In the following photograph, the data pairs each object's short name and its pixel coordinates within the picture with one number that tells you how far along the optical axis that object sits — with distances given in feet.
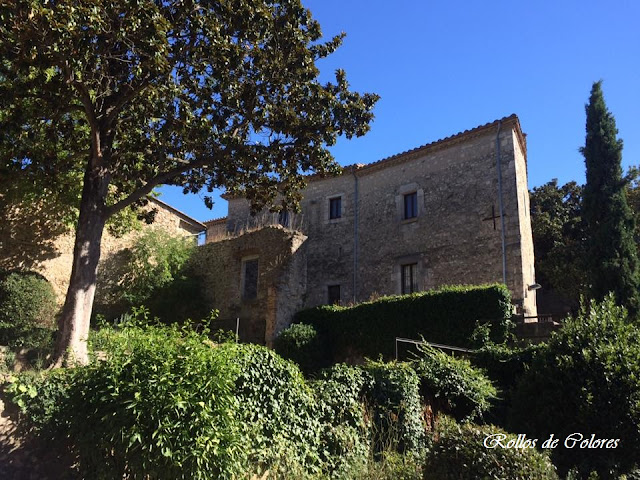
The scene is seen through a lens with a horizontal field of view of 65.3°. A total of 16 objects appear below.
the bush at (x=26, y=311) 42.37
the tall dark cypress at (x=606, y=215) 56.18
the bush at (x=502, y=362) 33.83
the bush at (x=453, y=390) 27.61
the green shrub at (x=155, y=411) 14.98
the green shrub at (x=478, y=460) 14.12
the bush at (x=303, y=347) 53.16
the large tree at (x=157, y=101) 26.73
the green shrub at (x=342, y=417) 20.48
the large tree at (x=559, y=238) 70.64
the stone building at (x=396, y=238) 56.34
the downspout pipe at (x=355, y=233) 67.67
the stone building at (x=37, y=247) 51.01
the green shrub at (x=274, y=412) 18.11
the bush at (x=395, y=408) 22.88
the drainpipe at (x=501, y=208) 54.03
